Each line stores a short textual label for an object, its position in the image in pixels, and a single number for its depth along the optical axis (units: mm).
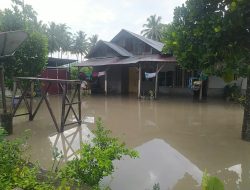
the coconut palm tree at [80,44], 48312
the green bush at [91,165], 3387
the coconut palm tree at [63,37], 42438
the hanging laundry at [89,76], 22325
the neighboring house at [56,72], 20408
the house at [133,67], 18062
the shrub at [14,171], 3090
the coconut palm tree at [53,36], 41266
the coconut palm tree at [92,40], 49969
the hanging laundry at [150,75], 17594
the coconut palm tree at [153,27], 47094
